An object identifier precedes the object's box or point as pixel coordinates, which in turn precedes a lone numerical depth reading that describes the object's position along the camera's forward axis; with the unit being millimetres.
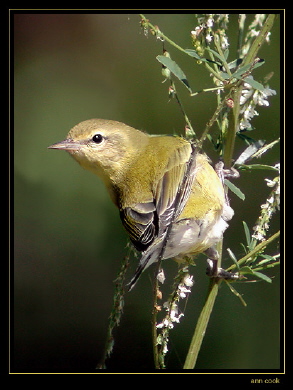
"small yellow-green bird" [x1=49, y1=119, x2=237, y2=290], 4703
